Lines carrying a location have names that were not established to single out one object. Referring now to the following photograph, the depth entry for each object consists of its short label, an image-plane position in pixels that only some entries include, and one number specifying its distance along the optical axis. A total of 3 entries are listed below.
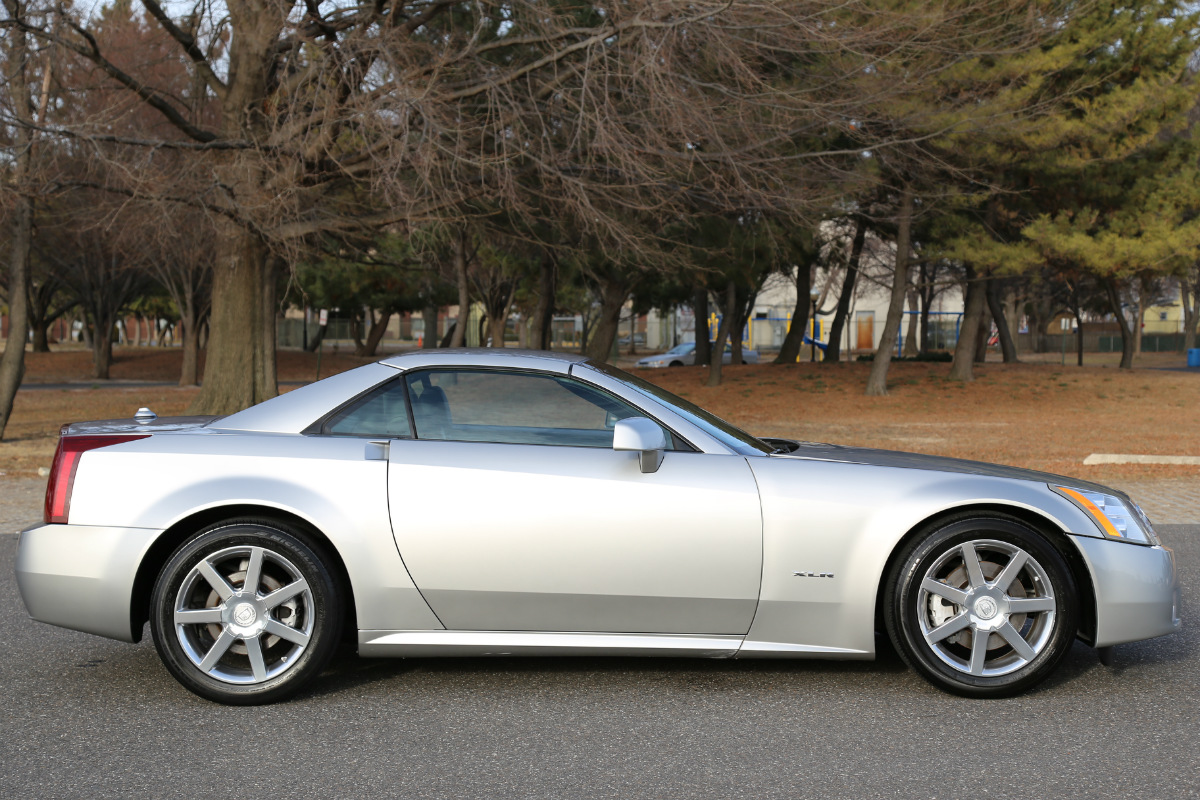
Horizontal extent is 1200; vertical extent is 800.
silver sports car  4.24
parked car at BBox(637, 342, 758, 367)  47.94
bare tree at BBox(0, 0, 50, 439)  13.53
